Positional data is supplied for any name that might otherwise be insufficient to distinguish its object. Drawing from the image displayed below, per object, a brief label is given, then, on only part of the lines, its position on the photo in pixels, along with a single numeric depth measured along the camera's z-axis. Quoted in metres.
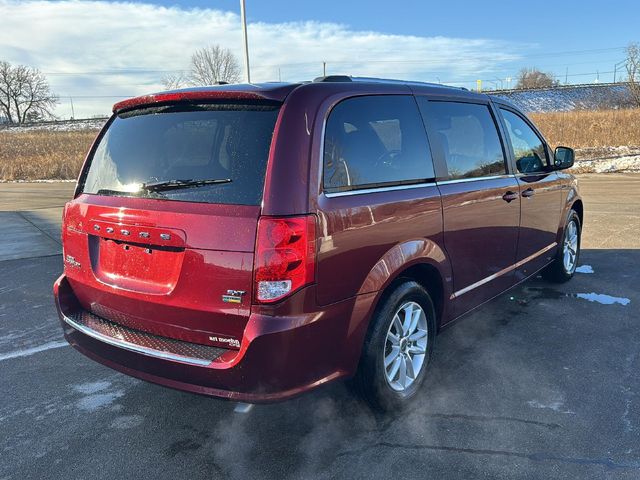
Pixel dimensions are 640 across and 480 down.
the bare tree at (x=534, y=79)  94.56
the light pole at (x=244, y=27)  16.02
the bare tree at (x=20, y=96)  81.88
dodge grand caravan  2.23
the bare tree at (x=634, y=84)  48.28
